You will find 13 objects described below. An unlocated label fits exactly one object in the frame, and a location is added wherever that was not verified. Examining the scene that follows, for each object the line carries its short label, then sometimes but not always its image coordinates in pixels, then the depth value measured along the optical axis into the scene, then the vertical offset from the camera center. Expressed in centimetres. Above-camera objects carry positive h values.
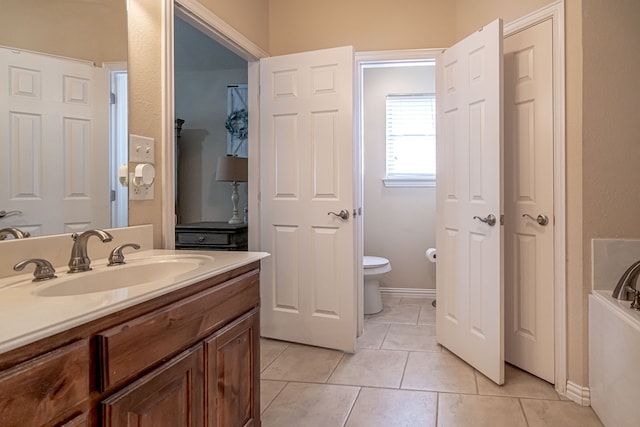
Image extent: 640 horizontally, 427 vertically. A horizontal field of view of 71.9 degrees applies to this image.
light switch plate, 185 +26
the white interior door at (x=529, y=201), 238 +4
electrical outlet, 184 +8
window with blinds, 436 +69
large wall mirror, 133 +33
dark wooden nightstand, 346 -21
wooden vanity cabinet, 82 -37
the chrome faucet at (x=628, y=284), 195 -34
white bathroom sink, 123 -21
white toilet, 384 -69
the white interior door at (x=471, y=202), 240 +4
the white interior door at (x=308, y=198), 292 +8
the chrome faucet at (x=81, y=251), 137 -13
